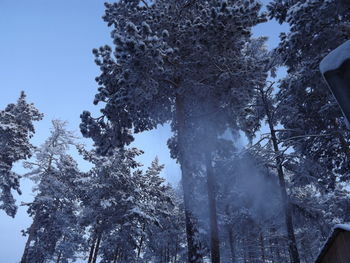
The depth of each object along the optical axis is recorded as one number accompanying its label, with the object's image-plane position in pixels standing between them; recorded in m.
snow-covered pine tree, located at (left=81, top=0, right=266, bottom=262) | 8.84
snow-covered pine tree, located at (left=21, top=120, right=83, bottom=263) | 21.44
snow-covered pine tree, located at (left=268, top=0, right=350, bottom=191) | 7.45
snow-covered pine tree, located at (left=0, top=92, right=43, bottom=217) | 19.16
